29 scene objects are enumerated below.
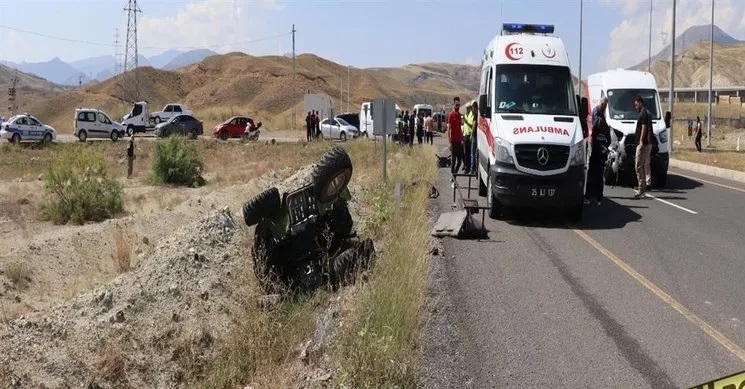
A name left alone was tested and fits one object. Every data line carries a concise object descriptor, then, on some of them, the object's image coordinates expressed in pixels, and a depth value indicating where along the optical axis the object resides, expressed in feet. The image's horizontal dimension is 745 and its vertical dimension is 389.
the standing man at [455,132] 65.82
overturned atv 30.32
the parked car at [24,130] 139.54
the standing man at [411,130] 124.47
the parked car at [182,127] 164.55
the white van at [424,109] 183.96
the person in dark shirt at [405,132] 126.82
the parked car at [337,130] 164.55
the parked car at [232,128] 168.25
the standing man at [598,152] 48.73
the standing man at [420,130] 130.11
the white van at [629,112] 62.23
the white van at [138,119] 183.21
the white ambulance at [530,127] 40.70
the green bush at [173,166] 99.81
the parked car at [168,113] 200.03
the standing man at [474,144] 60.86
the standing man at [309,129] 158.25
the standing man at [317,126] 160.44
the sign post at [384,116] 51.06
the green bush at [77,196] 72.59
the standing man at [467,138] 65.05
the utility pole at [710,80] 134.10
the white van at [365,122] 166.43
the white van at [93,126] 152.44
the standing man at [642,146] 53.01
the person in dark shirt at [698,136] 121.39
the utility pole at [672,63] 114.57
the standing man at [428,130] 117.50
